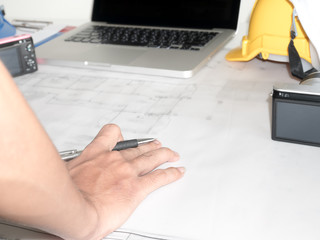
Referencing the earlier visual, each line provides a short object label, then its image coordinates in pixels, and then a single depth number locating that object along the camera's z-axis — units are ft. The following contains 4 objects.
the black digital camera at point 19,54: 2.75
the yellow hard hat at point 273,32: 2.54
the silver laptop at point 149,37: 2.85
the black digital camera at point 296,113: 1.87
